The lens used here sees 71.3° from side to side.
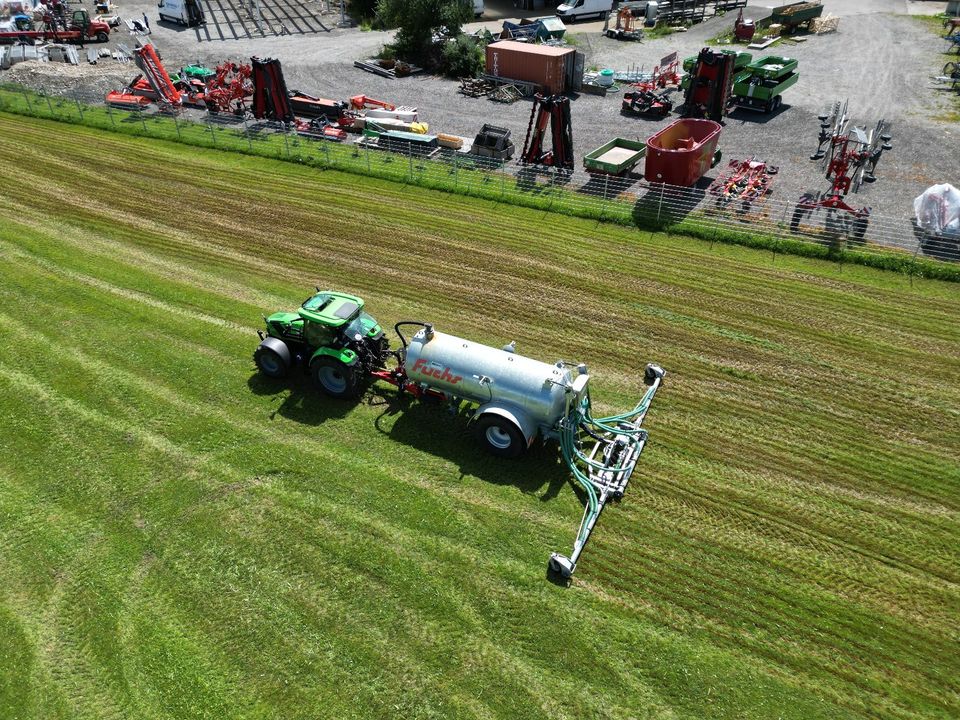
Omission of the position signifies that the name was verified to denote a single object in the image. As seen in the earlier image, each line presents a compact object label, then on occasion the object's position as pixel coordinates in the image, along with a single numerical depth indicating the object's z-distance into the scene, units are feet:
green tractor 46.70
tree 130.72
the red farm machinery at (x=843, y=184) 71.82
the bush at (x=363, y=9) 166.30
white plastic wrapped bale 69.62
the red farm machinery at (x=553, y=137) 85.71
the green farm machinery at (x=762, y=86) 105.70
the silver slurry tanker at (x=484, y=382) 41.14
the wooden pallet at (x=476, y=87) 118.68
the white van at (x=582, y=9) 161.48
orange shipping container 115.55
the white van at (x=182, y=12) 156.87
